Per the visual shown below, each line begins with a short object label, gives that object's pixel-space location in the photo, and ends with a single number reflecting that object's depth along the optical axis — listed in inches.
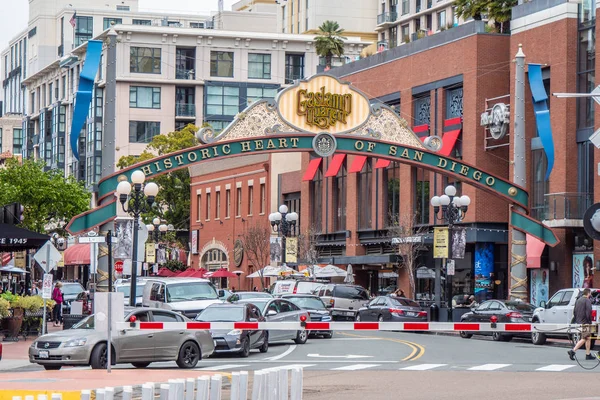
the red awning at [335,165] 2743.6
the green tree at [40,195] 2974.9
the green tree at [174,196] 3809.1
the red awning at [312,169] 2873.3
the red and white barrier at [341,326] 1083.9
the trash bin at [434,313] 2122.3
